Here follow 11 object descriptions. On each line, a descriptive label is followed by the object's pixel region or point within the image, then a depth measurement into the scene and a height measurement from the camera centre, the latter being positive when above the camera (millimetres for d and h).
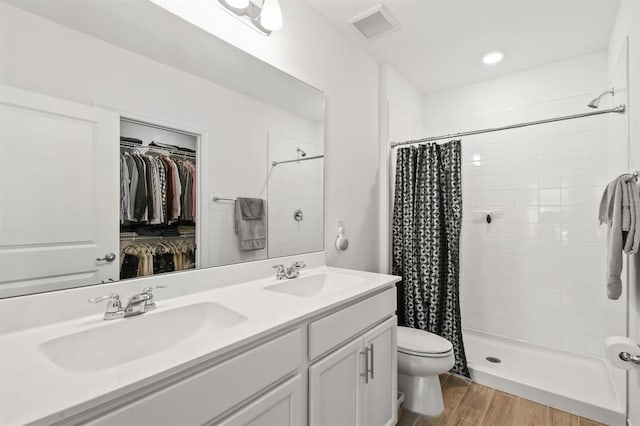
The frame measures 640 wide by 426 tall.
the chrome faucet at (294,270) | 1555 -292
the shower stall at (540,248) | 2080 -281
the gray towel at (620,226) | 1307 -54
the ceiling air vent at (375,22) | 1837 +1222
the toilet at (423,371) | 1759 -921
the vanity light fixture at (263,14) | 1414 +939
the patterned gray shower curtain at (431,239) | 2148 -182
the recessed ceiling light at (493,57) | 2318 +1227
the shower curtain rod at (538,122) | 1753 +575
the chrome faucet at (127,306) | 949 -294
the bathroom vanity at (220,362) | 591 -378
